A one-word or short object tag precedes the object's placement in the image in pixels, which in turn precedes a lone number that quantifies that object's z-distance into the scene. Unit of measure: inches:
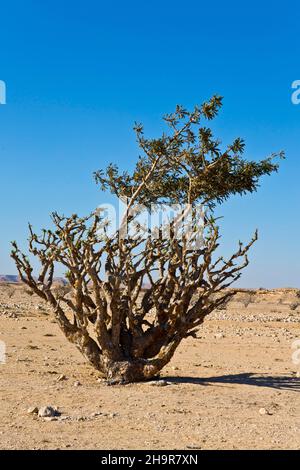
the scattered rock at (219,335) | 817.5
